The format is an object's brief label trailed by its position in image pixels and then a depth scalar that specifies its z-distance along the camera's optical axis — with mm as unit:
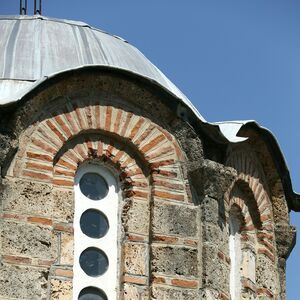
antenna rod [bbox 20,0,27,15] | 21859
